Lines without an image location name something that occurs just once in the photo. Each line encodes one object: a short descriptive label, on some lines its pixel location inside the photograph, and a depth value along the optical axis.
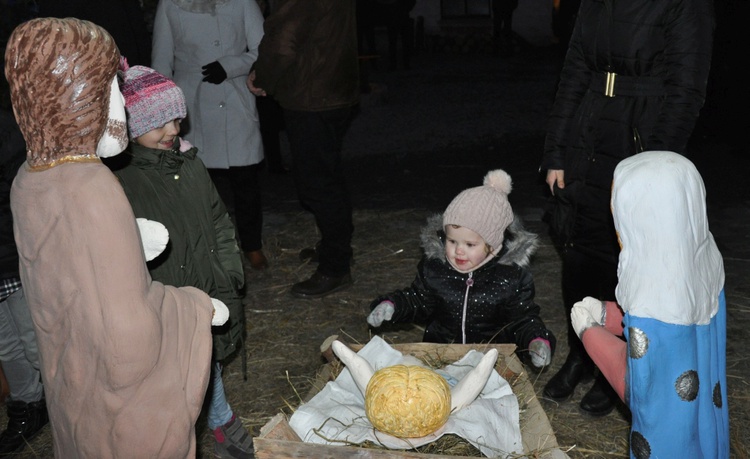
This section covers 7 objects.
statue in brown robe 1.83
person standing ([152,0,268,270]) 4.65
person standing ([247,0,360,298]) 4.46
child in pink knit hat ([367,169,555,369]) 3.22
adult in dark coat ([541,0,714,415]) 3.03
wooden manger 2.43
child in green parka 2.90
